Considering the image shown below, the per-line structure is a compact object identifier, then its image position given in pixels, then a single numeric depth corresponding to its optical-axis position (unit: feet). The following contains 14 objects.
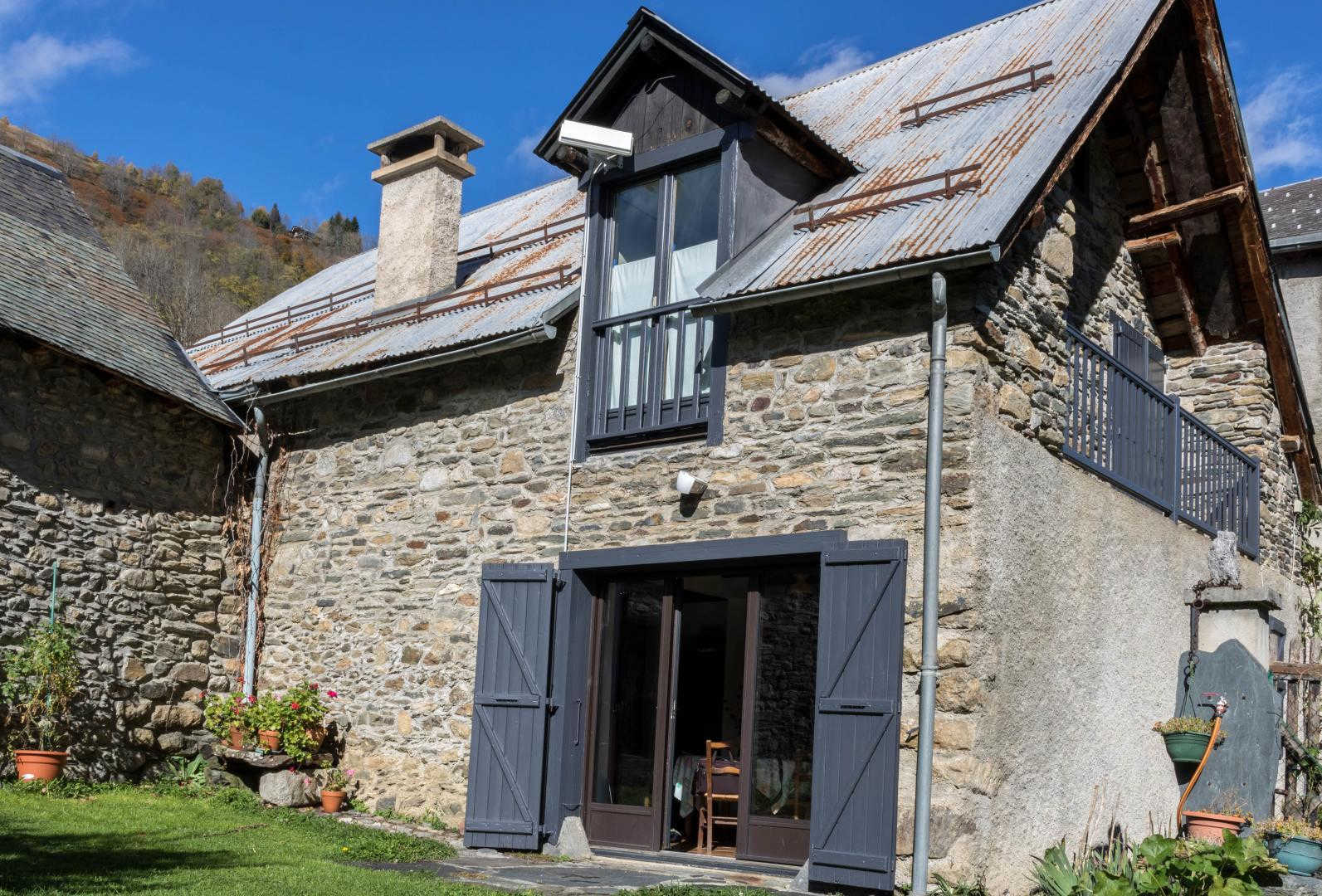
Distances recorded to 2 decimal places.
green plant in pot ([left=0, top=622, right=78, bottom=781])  33.76
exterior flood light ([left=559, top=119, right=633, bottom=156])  32.83
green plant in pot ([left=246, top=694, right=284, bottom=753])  35.83
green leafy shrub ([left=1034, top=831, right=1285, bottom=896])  24.26
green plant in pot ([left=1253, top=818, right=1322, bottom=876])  29.76
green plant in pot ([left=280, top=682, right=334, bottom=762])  35.63
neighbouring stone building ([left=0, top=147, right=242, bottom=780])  35.40
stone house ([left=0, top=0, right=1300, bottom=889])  26.58
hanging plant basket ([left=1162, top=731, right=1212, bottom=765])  31.71
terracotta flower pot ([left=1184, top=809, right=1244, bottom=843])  31.24
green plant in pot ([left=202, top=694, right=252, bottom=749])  36.81
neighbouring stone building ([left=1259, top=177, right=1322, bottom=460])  54.03
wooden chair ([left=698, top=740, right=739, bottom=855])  29.55
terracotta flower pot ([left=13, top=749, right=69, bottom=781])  33.60
